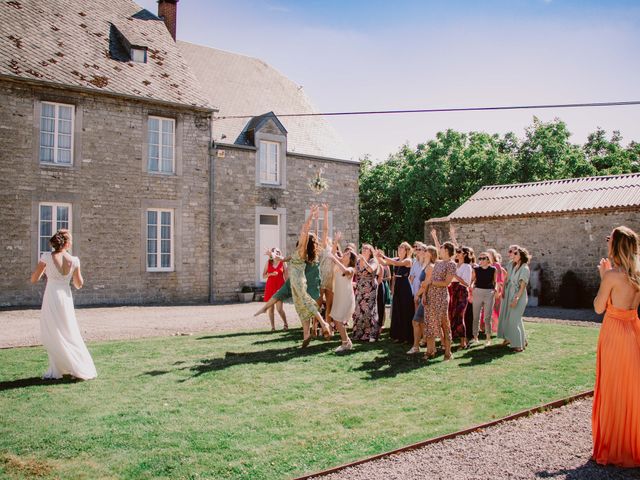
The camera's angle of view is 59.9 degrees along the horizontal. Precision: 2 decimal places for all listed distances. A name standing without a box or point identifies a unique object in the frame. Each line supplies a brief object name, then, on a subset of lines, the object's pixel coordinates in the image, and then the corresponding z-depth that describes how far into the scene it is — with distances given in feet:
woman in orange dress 15.12
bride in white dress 23.30
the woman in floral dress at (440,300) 28.37
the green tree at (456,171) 113.70
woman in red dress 38.93
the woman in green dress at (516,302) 31.63
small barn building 60.54
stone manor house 55.31
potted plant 67.46
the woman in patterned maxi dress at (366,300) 33.30
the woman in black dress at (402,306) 33.55
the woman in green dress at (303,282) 30.45
